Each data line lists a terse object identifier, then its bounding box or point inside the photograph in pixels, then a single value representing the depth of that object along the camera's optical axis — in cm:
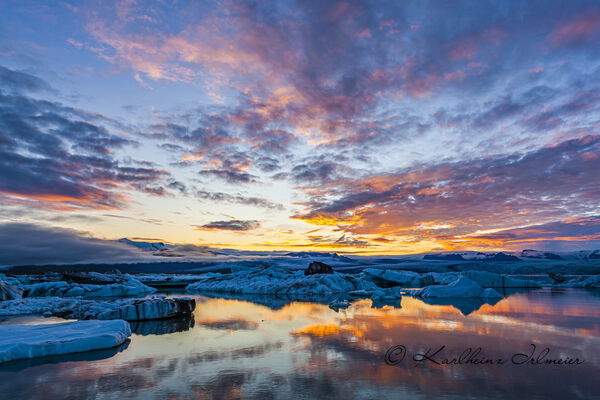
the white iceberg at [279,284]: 3805
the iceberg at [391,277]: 4972
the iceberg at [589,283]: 4114
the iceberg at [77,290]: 3268
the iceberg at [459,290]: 3053
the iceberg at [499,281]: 4042
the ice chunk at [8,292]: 2450
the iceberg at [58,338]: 978
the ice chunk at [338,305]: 2342
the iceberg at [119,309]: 1722
